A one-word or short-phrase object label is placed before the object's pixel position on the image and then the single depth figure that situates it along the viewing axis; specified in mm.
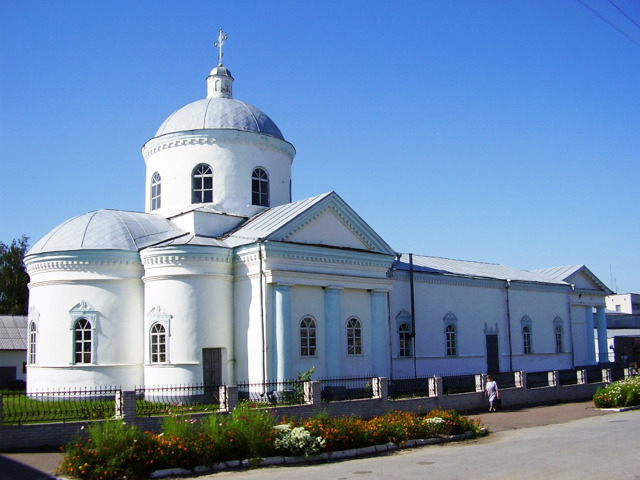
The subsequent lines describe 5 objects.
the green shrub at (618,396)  21859
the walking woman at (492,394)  21422
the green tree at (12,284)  43312
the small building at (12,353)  33094
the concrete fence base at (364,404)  13758
